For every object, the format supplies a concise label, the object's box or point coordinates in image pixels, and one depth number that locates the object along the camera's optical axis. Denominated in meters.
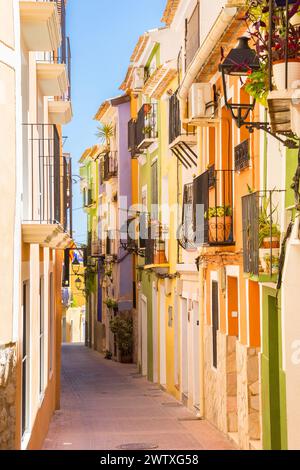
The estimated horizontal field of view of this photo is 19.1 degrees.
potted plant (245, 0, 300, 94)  9.13
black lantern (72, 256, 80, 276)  57.49
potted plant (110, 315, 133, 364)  37.03
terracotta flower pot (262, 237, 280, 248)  11.26
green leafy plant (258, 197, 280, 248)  11.47
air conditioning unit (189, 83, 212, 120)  16.56
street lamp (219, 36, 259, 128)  10.91
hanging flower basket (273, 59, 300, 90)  9.06
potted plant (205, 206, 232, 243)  15.79
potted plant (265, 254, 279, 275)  10.95
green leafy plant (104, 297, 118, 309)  38.54
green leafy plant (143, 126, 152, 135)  27.98
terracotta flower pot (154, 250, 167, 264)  25.53
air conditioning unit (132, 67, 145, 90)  32.12
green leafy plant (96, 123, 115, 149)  42.00
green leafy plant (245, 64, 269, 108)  9.95
